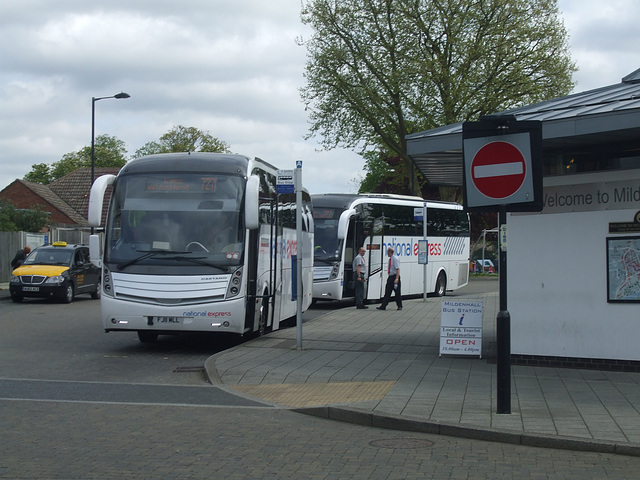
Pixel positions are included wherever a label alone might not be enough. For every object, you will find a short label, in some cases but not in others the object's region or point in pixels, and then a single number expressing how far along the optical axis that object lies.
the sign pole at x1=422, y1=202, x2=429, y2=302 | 25.90
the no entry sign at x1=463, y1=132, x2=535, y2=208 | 8.45
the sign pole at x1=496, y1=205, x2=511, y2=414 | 8.29
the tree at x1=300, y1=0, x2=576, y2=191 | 40.91
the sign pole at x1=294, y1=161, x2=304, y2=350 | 14.06
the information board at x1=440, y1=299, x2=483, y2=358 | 12.94
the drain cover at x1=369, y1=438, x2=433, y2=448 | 7.44
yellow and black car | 26.62
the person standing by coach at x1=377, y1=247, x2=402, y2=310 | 23.03
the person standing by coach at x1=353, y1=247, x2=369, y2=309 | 24.20
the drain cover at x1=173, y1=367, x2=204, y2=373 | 12.47
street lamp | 39.25
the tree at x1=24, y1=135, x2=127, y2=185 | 105.62
